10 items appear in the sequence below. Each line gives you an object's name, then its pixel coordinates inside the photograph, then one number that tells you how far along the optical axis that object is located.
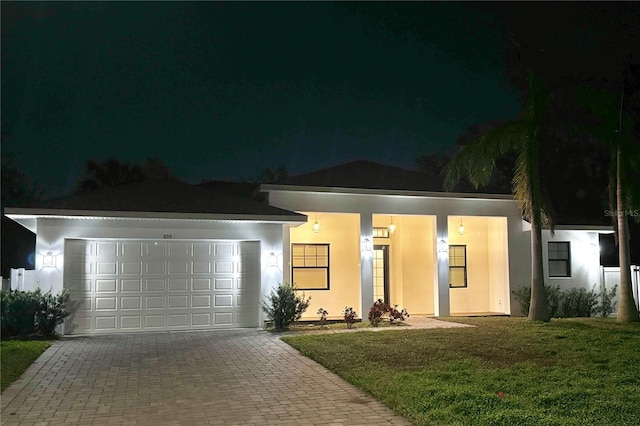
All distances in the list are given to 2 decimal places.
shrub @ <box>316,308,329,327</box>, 15.88
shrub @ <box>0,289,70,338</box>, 13.19
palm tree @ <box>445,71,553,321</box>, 15.38
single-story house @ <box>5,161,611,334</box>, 14.17
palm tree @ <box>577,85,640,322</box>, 16.09
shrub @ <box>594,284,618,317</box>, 18.81
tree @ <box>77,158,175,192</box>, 37.69
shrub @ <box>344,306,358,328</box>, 15.24
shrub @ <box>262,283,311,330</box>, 14.72
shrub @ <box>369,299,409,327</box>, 15.47
